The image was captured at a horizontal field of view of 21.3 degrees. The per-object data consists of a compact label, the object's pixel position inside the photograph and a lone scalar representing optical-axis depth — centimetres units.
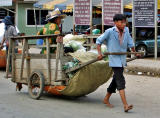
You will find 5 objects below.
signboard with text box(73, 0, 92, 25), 1734
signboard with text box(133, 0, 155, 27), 1558
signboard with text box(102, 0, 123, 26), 1636
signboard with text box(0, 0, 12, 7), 2722
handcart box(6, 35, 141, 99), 762
